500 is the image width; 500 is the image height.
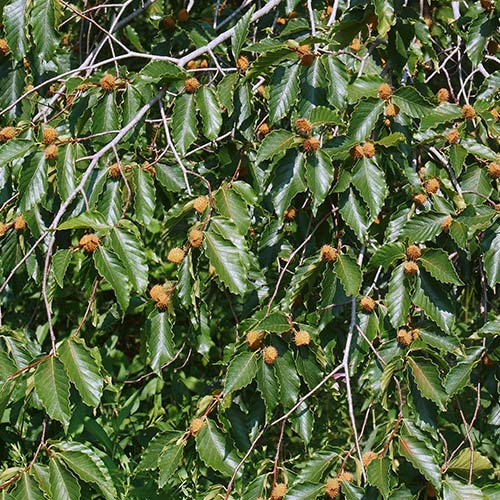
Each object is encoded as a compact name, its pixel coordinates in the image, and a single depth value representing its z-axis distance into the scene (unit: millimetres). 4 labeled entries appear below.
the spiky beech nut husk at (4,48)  4402
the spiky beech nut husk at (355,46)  4393
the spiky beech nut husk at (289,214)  4250
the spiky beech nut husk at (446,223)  3693
